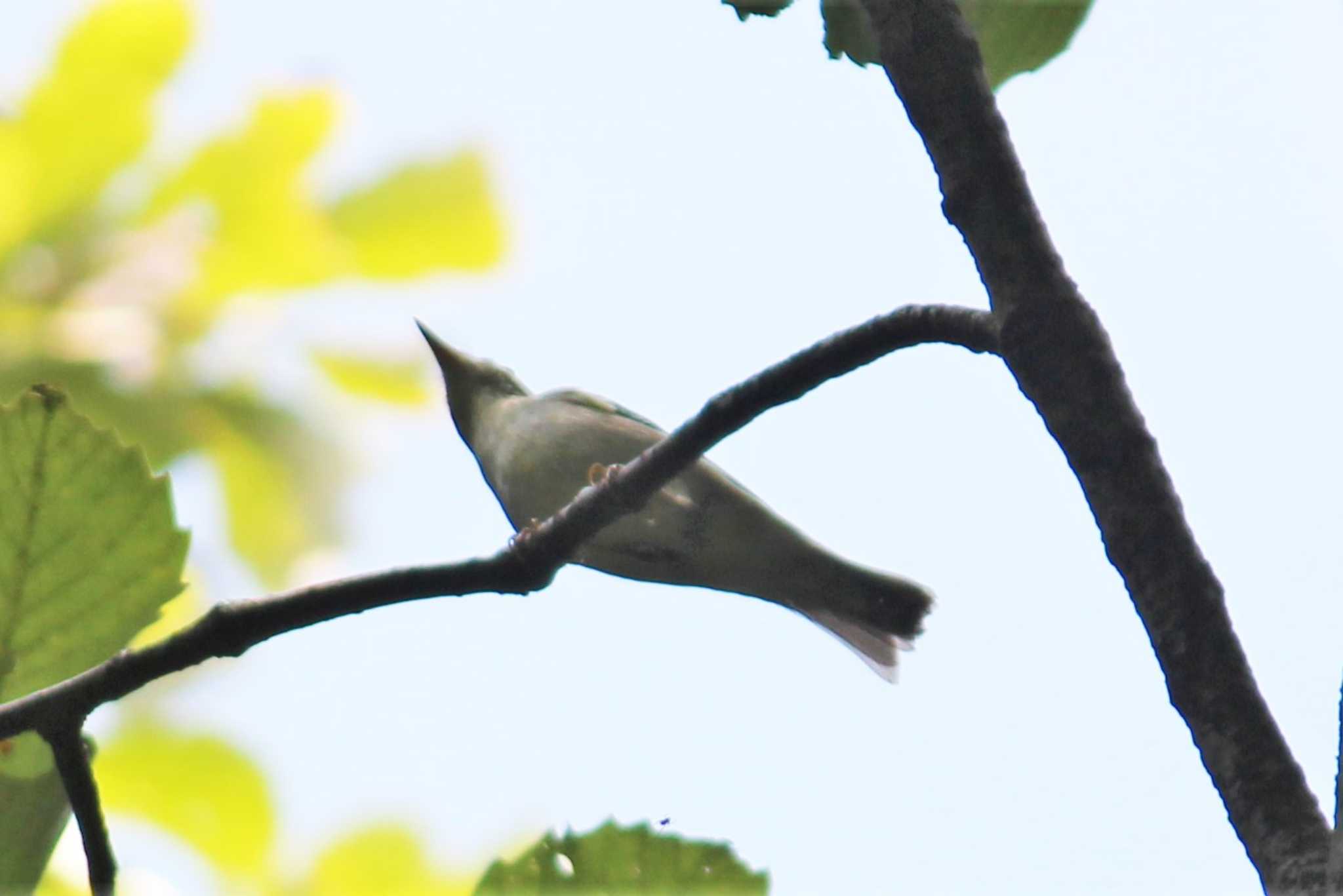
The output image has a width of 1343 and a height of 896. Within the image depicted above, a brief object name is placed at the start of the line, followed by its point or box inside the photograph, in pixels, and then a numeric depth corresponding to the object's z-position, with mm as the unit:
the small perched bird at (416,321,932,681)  9812
